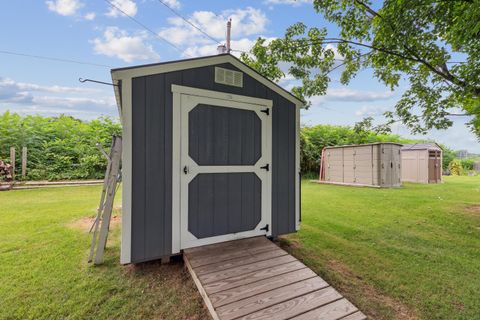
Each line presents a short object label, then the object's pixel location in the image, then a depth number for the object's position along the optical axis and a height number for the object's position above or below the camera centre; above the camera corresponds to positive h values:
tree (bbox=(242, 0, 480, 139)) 3.15 +1.92
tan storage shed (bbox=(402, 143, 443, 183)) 10.50 -0.03
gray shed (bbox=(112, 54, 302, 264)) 2.31 +0.07
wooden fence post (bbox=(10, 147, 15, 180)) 7.68 +0.13
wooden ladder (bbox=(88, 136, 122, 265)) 2.58 -0.34
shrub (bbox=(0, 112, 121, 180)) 8.23 +0.61
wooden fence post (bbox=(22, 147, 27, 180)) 7.85 -0.01
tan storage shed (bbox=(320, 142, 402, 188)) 8.64 -0.12
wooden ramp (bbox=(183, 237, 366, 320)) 1.64 -1.02
